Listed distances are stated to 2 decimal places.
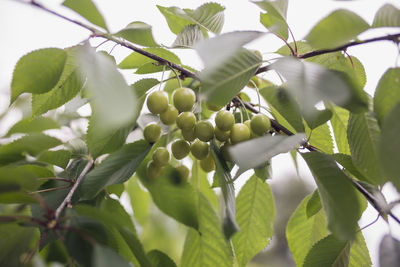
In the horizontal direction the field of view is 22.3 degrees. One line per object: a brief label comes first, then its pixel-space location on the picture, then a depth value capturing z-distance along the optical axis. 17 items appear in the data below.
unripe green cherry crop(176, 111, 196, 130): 0.69
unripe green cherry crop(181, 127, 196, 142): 0.69
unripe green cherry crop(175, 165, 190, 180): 0.77
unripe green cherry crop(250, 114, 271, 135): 0.68
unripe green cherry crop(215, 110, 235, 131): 0.68
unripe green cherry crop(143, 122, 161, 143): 0.71
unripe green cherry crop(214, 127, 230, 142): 0.69
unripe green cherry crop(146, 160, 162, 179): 0.72
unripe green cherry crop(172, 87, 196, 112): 0.69
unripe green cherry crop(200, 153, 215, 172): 0.74
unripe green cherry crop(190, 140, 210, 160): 0.70
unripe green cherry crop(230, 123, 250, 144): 0.68
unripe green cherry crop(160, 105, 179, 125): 0.70
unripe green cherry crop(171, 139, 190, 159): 0.71
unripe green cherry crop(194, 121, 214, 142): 0.68
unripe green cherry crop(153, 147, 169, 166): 0.71
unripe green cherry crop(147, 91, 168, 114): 0.69
